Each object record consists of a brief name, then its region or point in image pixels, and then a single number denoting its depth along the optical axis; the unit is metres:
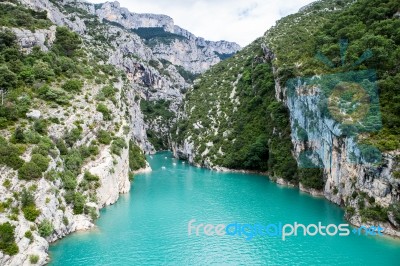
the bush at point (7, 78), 43.91
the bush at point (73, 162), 41.06
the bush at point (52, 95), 46.00
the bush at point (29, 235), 27.81
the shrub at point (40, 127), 39.23
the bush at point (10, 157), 31.52
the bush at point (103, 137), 50.59
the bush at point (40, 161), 33.38
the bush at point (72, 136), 43.75
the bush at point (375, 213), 36.03
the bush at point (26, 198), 29.94
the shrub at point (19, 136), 35.31
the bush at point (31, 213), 29.52
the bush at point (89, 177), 42.72
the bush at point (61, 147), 41.50
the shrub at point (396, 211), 34.41
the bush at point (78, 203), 37.47
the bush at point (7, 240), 25.55
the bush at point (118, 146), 51.19
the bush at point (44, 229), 30.00
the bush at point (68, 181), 37.60
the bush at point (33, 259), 26.88
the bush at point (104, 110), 52.81
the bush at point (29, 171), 31.50
